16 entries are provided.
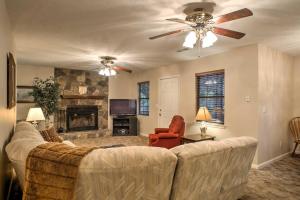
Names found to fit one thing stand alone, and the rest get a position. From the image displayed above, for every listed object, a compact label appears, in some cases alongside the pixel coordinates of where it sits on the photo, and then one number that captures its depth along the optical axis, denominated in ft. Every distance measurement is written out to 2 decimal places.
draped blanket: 4.79
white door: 20.38
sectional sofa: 5.08
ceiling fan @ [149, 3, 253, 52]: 8.02
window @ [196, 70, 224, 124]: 15.92
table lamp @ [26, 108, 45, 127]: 13.64
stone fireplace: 22.91
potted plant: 19.77
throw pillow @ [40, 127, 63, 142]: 10.82
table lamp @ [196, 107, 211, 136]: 14.55
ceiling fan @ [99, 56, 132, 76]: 17.01
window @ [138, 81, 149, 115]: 25.07
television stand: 25.61
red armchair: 15.03
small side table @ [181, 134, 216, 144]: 13.82
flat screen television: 25.73
